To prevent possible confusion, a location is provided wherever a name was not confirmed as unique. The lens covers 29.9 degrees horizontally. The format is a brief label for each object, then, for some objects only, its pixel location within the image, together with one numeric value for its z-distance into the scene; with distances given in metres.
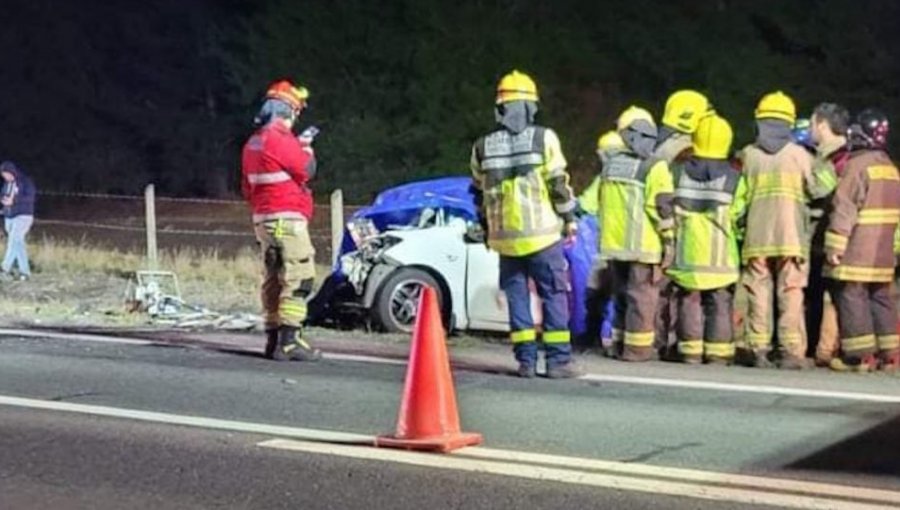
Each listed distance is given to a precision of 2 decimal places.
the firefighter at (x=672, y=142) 11.72
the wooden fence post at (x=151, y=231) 20.92
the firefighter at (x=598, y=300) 12.30
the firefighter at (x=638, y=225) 11.59
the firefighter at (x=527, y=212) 10.41
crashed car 13.34
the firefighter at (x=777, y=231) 11.20
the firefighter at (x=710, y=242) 11.42
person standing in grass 21.38
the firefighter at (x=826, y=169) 11.28
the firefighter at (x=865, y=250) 11.01
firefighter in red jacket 11.36
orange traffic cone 8.10
